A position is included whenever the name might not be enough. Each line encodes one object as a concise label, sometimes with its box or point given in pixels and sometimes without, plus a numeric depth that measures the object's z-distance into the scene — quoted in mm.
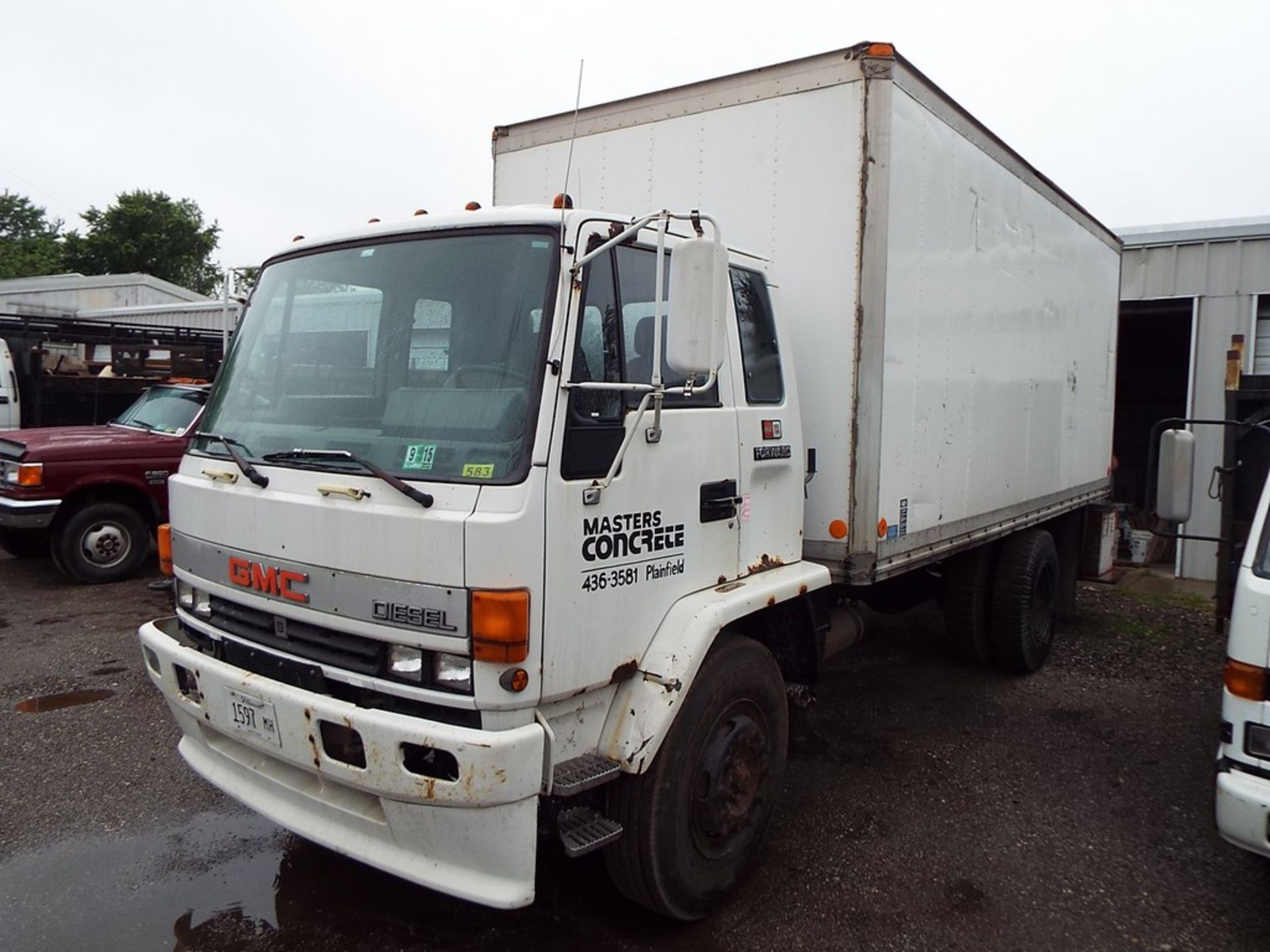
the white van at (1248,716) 3066
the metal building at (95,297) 24203
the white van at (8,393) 10930
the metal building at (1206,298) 10453
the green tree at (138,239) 35500
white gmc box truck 2576
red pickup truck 7762
